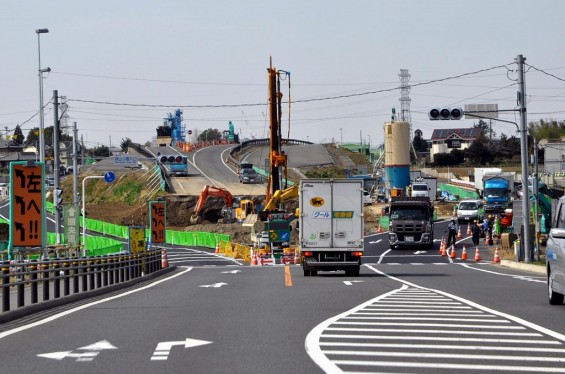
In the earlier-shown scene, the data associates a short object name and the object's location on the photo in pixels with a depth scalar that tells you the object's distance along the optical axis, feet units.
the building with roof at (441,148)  631.97
